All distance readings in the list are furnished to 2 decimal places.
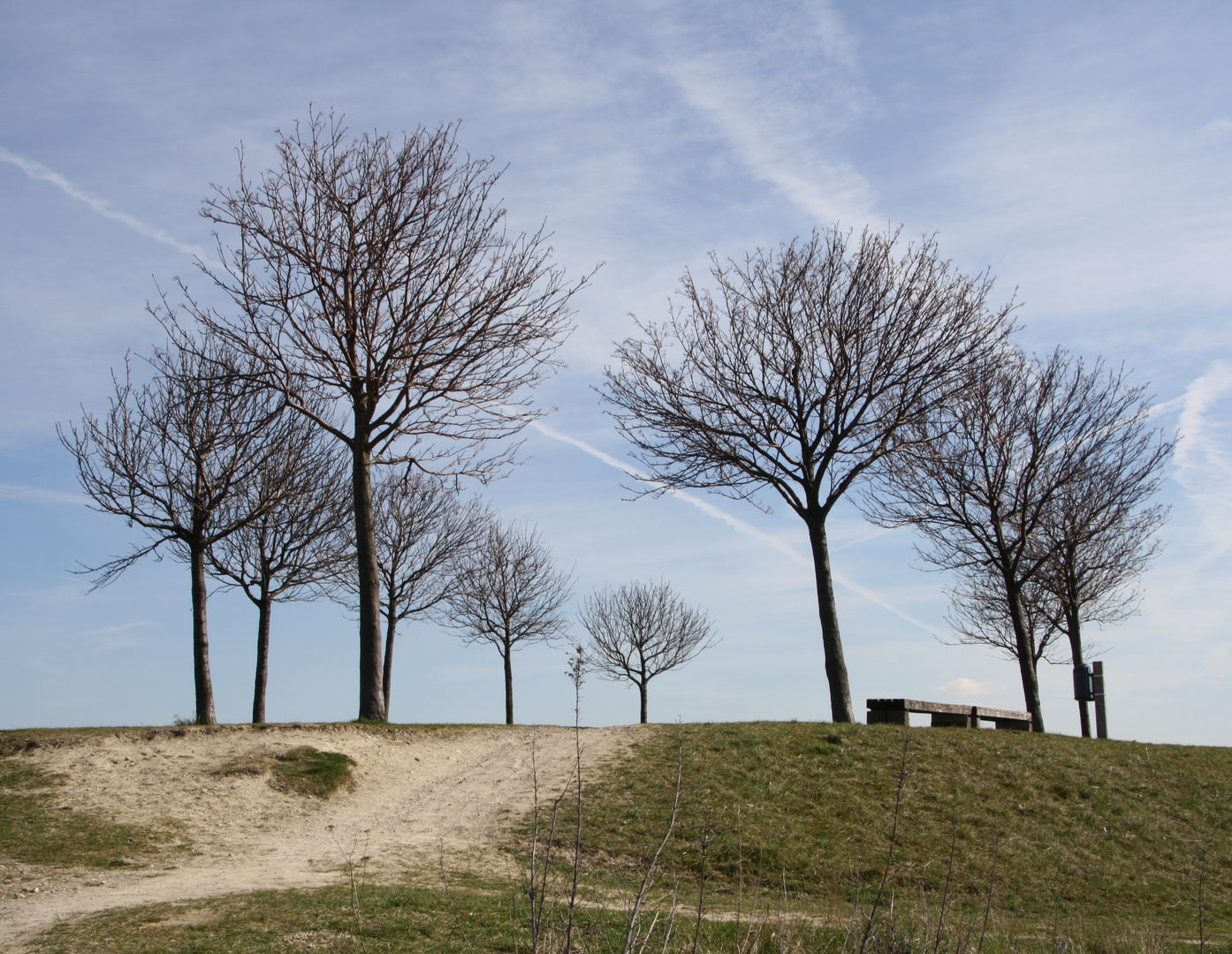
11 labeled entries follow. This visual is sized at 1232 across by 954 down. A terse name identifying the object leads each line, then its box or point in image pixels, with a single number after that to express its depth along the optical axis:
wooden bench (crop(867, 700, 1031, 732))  14.83
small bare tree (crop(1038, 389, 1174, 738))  20.81
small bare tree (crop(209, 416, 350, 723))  18.98
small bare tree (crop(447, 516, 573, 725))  25.64
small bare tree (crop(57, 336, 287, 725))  16.78
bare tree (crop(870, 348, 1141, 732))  19.70
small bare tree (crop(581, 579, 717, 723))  27.94
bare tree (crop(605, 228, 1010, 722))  16.48
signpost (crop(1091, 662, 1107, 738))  18.86
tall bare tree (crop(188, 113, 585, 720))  14.76
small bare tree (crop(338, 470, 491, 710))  24.22
